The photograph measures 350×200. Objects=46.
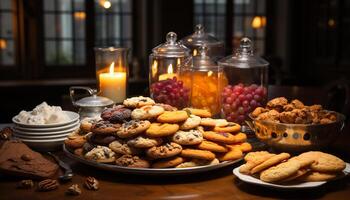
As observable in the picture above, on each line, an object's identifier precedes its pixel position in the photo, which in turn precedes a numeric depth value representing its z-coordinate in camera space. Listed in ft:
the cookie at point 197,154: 4.57
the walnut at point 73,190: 4.27
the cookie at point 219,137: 4.69
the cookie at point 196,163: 4.56
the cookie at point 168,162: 4.54
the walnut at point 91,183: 4.37
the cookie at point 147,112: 4.79
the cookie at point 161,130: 4.58
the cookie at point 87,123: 5.02
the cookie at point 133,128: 4.61
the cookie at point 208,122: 4.89
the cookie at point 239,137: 4.85
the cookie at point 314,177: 4.39
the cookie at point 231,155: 4.72
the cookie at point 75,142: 4.93
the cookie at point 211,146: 4.65
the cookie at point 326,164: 4.43
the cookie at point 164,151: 4.51
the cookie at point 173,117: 4.72
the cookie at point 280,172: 4.30
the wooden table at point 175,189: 4.29
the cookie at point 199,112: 5.03
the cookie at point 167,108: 4.99
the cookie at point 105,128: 4.76
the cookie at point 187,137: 4.60
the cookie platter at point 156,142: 4.56
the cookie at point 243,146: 4.87
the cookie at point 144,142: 4.54
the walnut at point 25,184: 4.40
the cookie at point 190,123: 4.74
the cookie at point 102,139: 4.77
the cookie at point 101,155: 4.67
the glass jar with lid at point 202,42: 7.19
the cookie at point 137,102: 4.98
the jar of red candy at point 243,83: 5.61
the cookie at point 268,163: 4.43
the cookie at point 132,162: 4.55
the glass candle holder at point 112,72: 6.67
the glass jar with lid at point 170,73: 5.74
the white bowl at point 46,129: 5.18
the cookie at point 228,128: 4.86
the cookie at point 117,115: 4.87
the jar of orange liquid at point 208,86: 5.77
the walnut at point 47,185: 4.34
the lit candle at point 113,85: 6.66
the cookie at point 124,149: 4.64
